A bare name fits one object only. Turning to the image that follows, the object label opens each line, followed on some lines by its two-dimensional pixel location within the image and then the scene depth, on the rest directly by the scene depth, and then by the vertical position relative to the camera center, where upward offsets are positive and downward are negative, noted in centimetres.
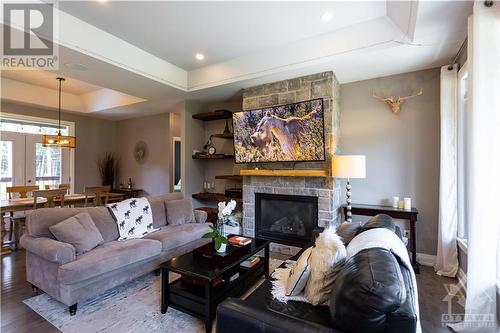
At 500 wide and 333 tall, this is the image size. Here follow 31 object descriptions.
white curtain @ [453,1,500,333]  186 -5
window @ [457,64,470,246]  296 +13
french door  523 +10
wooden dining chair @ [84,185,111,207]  457 -53
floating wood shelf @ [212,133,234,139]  489 +64
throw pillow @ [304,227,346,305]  152 -65
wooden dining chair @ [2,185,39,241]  393 -59
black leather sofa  101 -62
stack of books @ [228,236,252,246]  269 -84
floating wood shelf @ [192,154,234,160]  493 +20
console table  312 -63
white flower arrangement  243 -41
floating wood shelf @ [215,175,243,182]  470 -20
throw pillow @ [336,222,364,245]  233 -64
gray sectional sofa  219 -92
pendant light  441 +48
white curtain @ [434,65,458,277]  300 -15
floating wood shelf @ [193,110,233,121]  485 +106
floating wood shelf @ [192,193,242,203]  480 -61
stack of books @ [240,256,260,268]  266 -107
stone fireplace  355 -17
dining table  372 -62
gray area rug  203 -135
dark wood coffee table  201 -110
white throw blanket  141 -48
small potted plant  240 -67
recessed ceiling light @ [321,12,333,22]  277 +175
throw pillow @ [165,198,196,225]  373 -72
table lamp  307 +0
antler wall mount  350 +96
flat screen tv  355 +53
